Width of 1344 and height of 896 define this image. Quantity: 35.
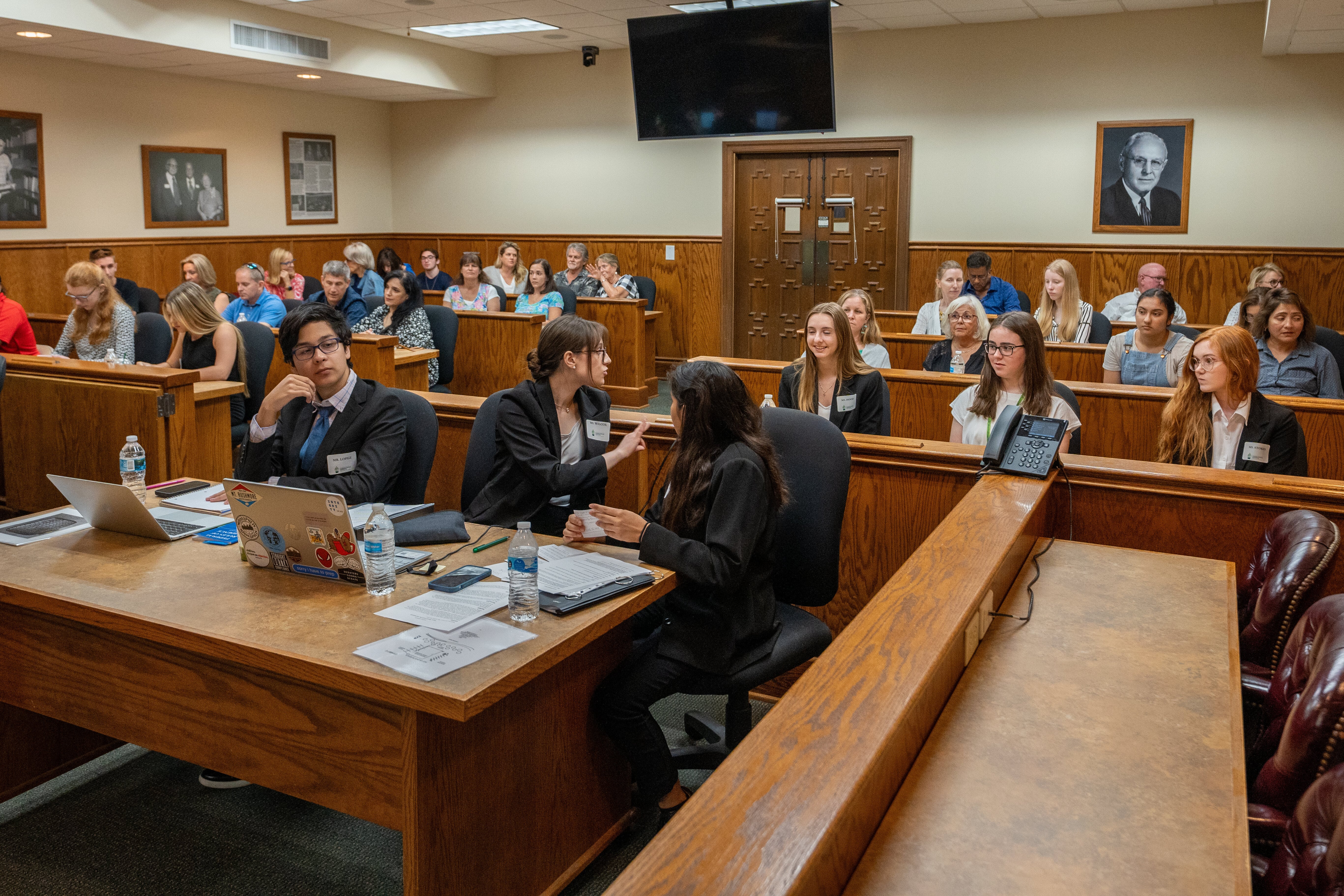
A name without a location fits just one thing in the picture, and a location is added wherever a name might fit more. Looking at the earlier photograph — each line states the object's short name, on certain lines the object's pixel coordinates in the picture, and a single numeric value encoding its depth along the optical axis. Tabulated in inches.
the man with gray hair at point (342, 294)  286.7
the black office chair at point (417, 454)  121.8
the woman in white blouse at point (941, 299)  269.7
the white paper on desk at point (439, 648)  72.6
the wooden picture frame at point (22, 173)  314.0
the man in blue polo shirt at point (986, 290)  295.0
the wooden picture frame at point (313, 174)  404.2
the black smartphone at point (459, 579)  87.0
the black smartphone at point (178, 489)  116.6
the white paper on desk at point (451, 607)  80.4
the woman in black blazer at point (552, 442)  119.2
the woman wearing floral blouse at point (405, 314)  266.2
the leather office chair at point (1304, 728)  63.6
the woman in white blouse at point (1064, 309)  258.1
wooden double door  358.3
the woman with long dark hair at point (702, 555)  92.3
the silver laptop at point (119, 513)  97.7
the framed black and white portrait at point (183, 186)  358.0
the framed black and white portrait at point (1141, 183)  317.1
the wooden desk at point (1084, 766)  53.7
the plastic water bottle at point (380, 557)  85.8
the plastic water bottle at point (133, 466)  117.1
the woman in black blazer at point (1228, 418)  132.1
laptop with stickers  86.5
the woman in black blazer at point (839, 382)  158.1
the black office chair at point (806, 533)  105.6
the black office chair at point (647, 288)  363.9
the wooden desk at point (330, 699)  74.2
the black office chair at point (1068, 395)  147.2
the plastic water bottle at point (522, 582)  80.4
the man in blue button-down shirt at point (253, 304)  265.1
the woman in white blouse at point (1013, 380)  142.0
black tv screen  279.4
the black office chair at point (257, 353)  208.4
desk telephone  109.5
